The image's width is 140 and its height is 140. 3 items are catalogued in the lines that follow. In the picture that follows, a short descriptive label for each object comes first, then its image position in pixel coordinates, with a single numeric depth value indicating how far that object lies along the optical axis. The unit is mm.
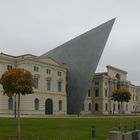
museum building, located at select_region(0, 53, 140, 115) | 77125
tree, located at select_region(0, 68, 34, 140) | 26752
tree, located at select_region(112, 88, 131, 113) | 57062
